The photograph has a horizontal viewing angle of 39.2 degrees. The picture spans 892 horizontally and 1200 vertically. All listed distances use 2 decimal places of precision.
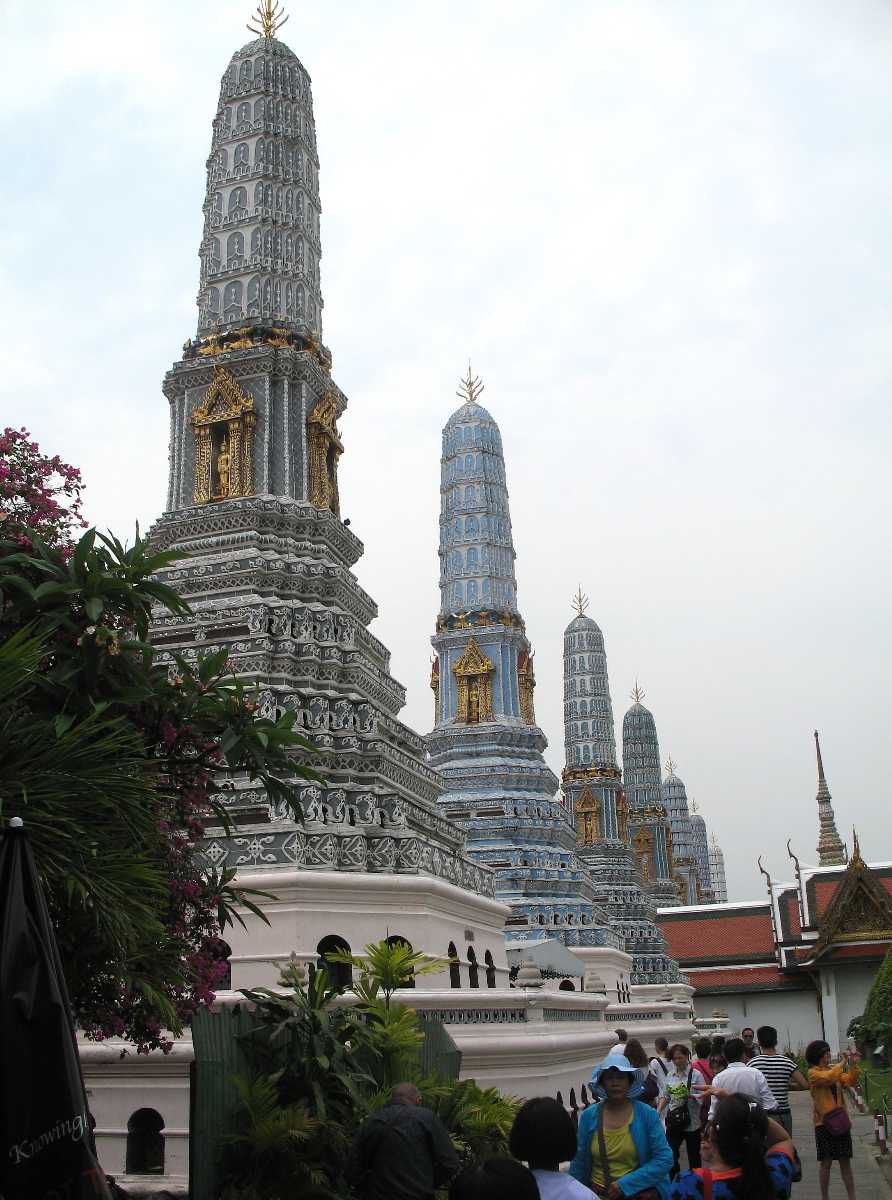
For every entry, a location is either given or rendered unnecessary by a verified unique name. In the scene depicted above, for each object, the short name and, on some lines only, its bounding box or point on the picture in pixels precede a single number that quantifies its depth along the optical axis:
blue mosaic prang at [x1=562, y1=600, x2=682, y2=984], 37.34
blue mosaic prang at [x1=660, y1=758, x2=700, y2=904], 76.75
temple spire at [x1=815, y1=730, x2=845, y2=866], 54.59
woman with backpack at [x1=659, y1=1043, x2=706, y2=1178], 11.59
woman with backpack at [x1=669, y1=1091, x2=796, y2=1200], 5.73
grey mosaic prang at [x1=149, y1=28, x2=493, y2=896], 16.17
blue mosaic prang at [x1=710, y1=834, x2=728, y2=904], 112.88
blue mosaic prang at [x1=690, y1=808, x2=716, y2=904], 87.50
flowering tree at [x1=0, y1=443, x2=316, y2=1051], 6.86
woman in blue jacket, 6.21
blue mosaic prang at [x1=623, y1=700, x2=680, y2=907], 54.34
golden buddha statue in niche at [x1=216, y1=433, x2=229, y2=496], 20.34
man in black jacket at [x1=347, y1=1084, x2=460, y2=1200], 6.94
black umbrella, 4.30
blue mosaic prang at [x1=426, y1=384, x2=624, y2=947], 28.75
